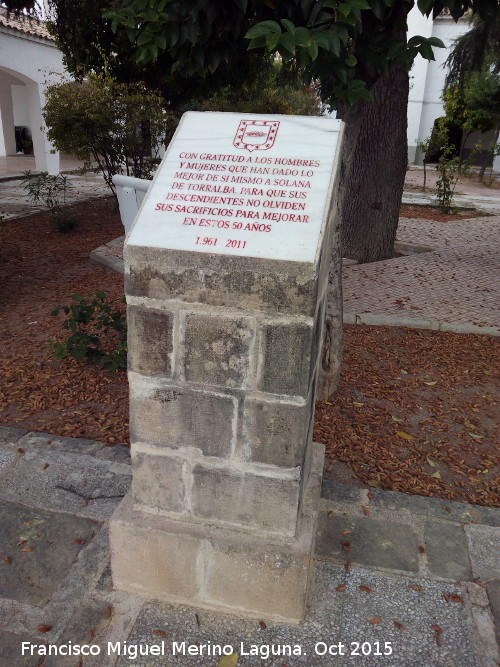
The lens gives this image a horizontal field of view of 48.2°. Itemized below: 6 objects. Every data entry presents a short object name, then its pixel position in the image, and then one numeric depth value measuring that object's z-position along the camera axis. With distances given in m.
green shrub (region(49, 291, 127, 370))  4.41
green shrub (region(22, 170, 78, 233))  9.62
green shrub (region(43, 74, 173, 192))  8.79
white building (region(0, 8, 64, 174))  15.76
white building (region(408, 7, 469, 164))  27.80
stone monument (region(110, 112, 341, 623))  1.92
